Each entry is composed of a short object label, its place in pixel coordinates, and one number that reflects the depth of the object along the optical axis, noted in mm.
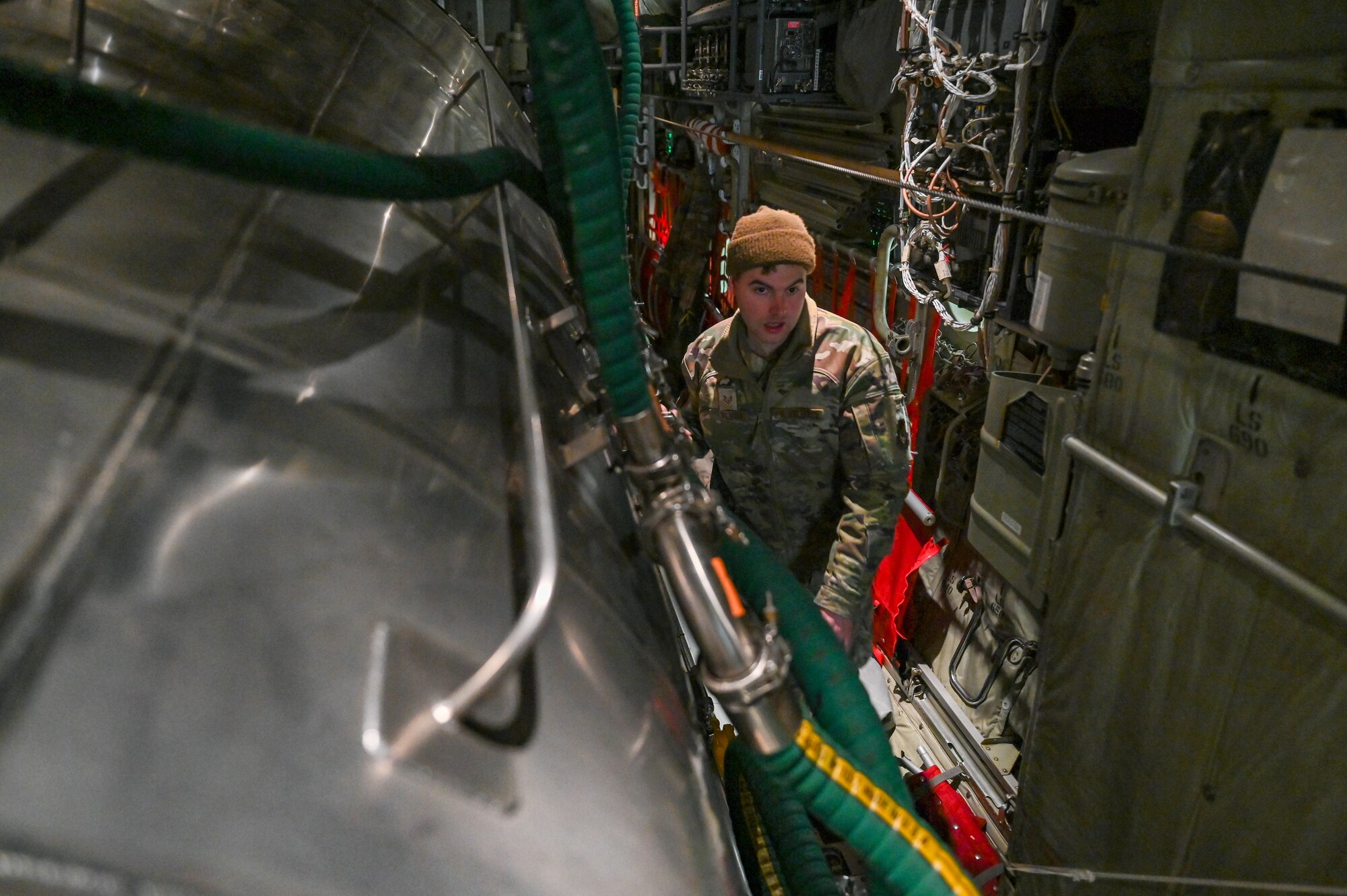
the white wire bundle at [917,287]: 2949
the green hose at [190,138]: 548
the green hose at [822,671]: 949
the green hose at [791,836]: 1076
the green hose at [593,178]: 782
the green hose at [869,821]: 797
